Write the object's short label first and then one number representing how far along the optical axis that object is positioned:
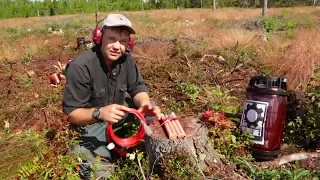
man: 2.98
